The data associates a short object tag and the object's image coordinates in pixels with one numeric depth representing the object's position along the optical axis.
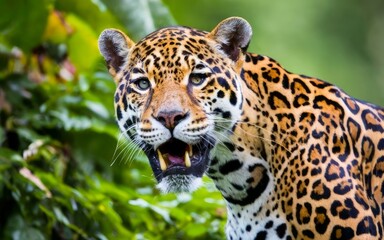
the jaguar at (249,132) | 15.57
